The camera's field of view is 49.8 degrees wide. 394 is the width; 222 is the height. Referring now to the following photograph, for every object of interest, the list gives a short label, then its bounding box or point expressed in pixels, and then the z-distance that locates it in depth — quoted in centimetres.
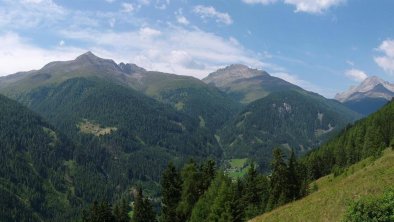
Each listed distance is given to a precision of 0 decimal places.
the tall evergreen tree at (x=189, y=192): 7854
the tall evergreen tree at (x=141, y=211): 8750
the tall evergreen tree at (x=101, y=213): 8962
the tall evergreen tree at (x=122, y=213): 9381
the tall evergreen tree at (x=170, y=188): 8262
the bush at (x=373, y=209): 3481
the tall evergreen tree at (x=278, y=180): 8062
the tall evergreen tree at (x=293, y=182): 8124
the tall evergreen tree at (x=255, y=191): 9081
